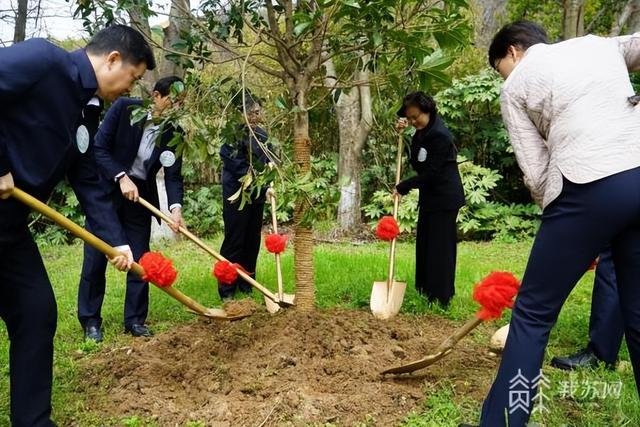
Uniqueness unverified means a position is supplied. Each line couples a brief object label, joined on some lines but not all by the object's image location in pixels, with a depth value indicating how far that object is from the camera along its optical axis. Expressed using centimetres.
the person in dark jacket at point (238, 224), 517
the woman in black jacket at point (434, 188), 466
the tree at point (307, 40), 328
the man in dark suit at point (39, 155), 249
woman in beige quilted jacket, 222
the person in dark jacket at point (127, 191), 422
